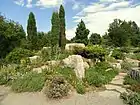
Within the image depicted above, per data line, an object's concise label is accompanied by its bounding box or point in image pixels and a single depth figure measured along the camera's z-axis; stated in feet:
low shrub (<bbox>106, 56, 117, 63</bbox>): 25.75
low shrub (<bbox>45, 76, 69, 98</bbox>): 12.78
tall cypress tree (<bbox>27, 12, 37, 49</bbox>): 51.43
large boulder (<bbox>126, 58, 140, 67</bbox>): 25.80
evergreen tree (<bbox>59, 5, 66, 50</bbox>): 38.19
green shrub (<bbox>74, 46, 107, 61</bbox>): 21.93
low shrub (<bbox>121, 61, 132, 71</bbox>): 23.89
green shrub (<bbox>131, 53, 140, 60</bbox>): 33.50
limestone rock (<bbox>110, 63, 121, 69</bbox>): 22.71
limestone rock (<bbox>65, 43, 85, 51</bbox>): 24.01
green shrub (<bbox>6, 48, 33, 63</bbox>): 23.61
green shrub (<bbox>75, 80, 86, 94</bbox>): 13.59
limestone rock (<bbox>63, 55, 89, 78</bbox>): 15.75
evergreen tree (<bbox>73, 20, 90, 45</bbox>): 53.32
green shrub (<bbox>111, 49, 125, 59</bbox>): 30.74
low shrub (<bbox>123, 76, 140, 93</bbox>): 13.72
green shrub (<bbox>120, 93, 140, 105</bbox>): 11.41
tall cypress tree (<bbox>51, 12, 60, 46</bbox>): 38.88
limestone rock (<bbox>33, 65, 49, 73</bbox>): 16.55
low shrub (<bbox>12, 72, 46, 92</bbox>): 14.05
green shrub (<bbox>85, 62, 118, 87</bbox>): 15.22
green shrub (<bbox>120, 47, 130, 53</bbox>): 42.66
